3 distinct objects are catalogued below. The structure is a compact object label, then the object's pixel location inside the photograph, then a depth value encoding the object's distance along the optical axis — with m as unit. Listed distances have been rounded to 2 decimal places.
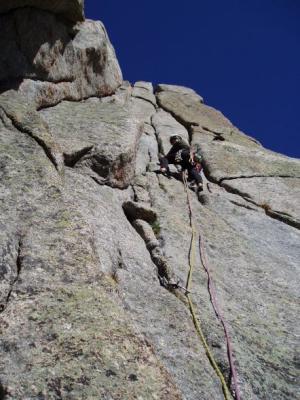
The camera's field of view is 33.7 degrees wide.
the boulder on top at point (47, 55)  15.61
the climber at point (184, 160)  16.62
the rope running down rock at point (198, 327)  7.15
